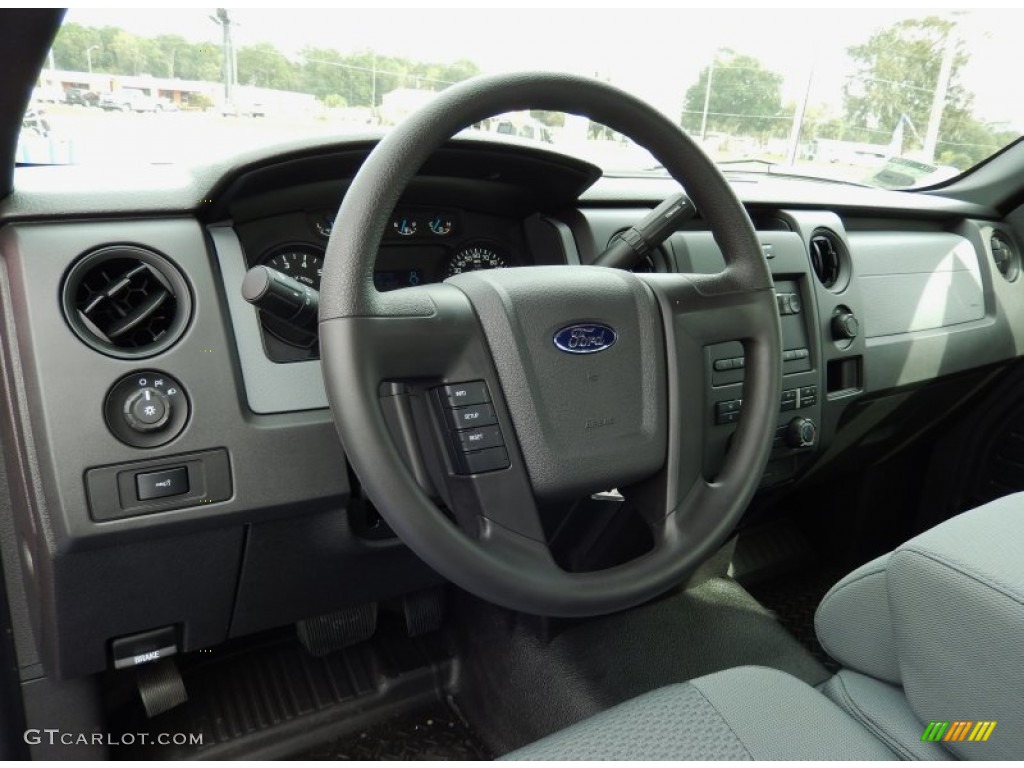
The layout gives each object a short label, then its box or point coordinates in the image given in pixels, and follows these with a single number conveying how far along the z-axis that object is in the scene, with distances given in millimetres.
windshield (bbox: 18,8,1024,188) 1067
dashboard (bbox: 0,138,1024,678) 983
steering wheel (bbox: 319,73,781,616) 822
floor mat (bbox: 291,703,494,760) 1496
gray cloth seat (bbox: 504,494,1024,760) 721
